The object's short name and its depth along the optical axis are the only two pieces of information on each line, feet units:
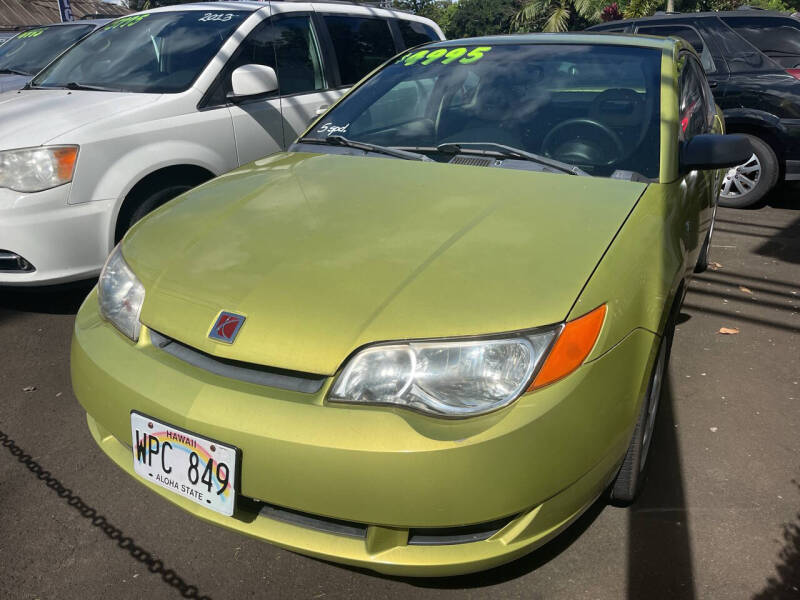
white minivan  10.96
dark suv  19.03
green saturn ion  5.11
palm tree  90.88
